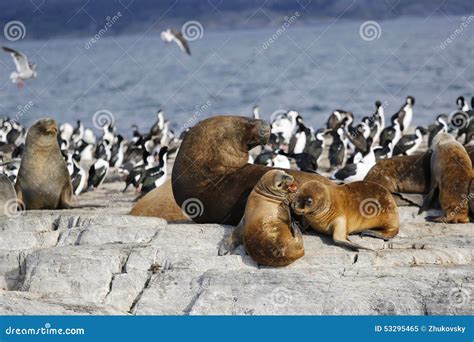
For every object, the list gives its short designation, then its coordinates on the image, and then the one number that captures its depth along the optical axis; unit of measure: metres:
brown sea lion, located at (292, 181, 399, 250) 8.32
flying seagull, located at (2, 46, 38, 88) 23.19
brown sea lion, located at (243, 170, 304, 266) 7.80
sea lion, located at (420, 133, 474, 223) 9.61
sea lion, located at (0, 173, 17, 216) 10.69
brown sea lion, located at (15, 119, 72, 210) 11.31
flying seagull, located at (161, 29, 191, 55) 25.25
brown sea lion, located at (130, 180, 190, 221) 10.07
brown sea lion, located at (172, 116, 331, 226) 9.05
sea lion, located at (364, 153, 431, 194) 10.45
